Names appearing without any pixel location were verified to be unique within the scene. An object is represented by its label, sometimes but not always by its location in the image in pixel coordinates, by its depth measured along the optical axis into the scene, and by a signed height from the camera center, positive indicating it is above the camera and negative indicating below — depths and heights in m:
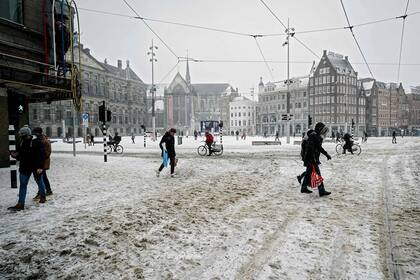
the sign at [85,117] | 26.05 +1.76
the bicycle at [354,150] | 20.25 -1.54
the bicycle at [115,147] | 23.68 -1.09
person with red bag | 7.59 -0.70
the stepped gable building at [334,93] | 71.38 +10.26
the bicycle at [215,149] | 19.35 -1.19
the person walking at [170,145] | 10.79 -0.45
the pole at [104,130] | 15.54 +0.26
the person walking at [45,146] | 6.93 -0.27
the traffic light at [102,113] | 15.99 +1.30
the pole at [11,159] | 8.46 -0.69
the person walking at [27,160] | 6.30 -0.56
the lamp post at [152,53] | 38.50 +11.56
